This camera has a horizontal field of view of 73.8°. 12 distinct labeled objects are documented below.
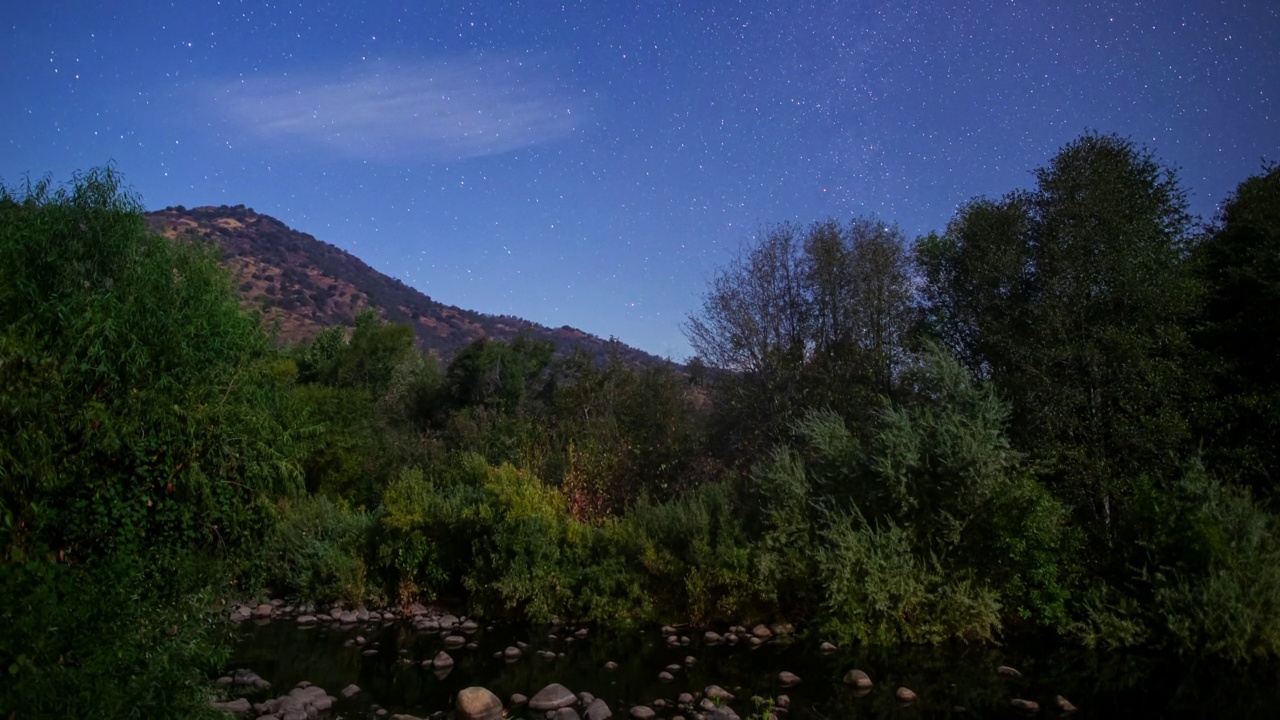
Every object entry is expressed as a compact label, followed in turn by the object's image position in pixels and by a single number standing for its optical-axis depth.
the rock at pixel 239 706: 10.79
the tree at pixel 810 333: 22.23
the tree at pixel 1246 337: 17.38
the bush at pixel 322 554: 19.41
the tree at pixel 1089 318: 17.28
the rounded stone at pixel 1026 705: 11.45
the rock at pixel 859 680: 12.56
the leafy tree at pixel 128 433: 7.40
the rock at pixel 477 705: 11.30
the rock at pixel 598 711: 11.28
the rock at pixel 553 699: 11.85
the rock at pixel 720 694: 11.92
